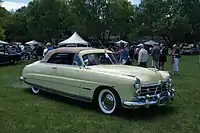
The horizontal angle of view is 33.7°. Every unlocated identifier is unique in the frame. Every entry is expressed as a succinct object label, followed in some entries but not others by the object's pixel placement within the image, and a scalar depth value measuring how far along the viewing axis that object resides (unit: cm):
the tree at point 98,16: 6028
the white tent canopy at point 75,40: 3647
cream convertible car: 731
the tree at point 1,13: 3398
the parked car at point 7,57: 2234
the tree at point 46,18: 6169
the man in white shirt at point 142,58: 1416
